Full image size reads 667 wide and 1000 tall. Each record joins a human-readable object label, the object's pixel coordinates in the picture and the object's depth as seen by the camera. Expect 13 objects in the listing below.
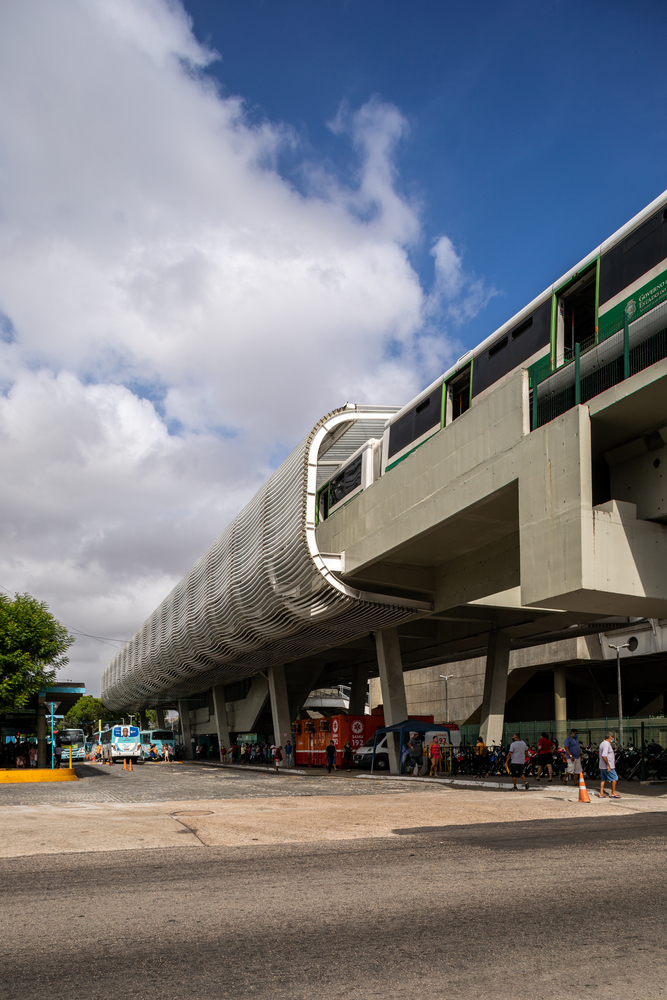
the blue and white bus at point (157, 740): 63.19
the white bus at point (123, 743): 53.31
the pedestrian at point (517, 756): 22.56
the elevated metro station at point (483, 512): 18.16
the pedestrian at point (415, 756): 29.38
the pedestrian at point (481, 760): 28.77
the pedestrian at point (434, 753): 29.99
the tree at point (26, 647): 38.47
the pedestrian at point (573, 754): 21.47
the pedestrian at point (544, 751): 25.00
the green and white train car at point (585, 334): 17.06
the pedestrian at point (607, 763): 17.86
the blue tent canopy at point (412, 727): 30.58
